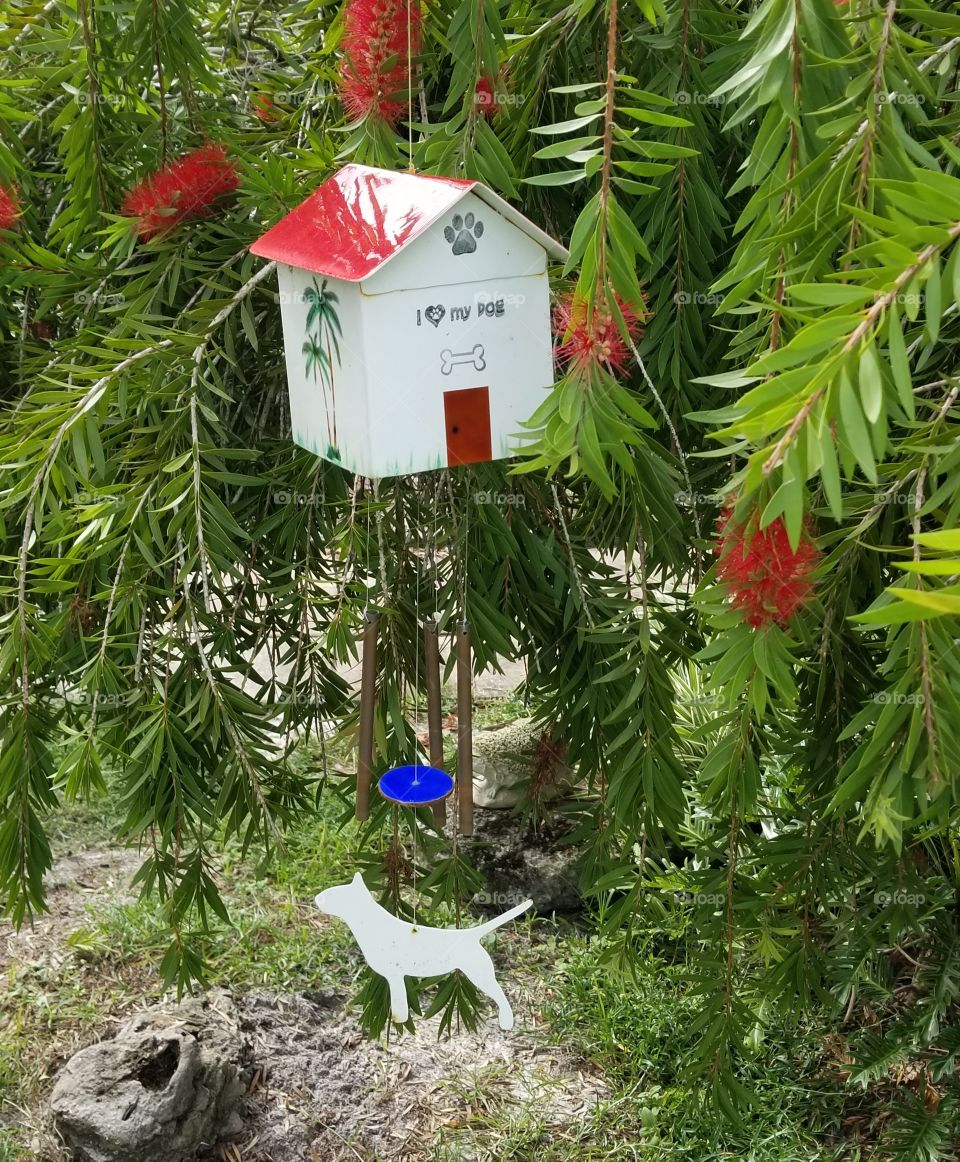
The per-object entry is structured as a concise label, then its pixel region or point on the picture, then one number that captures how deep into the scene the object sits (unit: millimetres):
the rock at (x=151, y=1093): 1894
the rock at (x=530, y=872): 2732
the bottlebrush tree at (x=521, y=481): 753
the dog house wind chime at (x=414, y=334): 955
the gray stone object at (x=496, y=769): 2902
